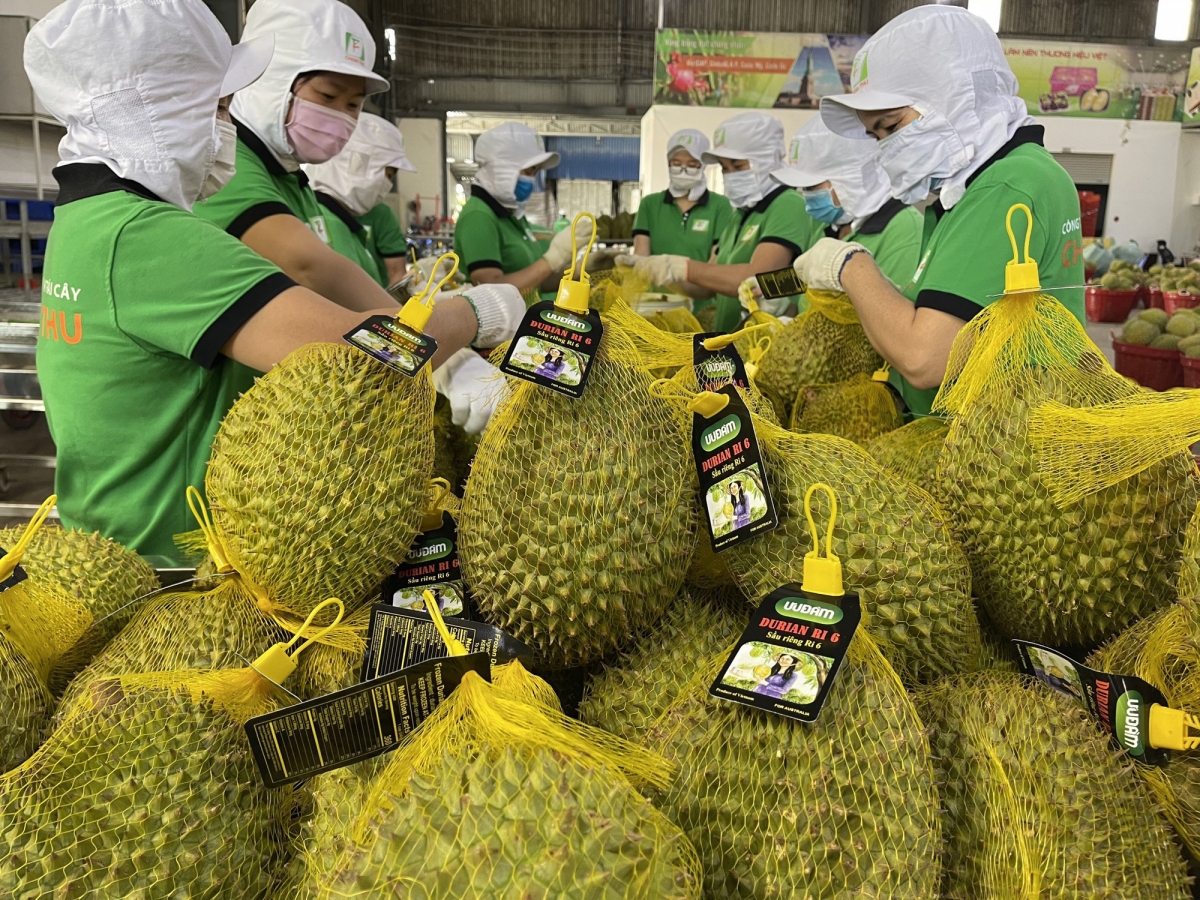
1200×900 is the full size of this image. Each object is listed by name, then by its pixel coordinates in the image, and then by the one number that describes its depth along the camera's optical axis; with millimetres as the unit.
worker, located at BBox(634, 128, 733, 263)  6090
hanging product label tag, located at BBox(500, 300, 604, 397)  1017
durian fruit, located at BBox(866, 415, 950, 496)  1323
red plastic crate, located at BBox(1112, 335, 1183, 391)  5285
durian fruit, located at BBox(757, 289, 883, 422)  2301
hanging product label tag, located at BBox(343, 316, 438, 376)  1089
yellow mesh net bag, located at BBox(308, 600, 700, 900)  622
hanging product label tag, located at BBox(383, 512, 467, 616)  1145
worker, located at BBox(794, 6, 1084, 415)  1923
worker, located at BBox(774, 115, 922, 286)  3283
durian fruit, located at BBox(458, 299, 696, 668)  985
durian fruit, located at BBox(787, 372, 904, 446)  2061
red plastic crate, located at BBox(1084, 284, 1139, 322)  9836
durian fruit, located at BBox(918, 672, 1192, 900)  816
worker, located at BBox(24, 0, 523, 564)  1464
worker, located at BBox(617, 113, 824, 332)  4617
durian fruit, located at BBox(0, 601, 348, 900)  738
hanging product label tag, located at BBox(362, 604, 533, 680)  947
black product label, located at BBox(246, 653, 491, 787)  835
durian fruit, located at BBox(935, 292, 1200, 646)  1021
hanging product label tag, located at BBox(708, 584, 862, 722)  768
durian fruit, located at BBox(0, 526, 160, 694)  1165
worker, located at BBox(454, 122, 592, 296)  4539
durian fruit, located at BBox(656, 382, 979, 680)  976
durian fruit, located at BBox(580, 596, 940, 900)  733
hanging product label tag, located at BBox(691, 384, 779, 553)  989
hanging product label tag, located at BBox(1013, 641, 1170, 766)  876
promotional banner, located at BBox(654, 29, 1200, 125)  13820
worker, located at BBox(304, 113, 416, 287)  4180
